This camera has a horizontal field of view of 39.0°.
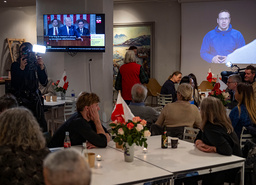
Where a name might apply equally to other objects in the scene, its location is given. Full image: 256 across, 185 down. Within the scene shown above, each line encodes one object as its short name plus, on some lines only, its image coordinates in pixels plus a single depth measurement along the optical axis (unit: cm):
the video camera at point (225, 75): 913
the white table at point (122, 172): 277
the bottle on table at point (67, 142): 353
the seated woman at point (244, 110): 457
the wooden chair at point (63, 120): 719
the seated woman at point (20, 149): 243
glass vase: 323
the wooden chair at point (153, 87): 1122
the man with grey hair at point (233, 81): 643
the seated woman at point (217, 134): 351
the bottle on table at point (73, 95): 811
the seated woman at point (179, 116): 462
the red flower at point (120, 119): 331
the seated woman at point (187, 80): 684
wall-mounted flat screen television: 829
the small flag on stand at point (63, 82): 771
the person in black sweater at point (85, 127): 370
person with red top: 739
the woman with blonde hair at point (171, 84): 785
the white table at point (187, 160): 314
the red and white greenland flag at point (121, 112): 338
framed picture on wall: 1175
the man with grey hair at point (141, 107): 511
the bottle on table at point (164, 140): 376
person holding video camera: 518
